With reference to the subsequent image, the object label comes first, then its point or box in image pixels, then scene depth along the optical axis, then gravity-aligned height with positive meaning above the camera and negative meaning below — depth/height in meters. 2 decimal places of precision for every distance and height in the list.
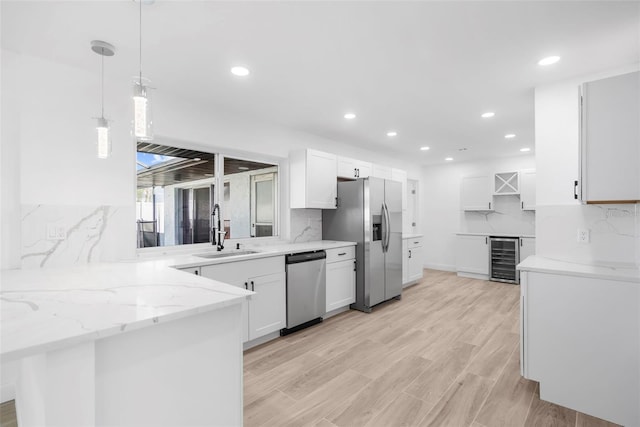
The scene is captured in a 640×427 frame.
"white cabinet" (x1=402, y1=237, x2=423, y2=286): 5.25 -0.86
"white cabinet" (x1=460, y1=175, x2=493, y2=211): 6.33 +0.39
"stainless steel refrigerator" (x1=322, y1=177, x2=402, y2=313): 4.09 -0.25
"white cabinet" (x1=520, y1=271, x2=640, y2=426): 1.88 -0.87
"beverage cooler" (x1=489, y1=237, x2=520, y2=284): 5.74 -0.89
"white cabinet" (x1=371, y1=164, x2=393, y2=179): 5.05 +0.71
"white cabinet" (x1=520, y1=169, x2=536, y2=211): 5.84 +0.42
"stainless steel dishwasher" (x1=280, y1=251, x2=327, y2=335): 3.36 -0.87
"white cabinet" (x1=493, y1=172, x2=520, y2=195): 6.09 +0.59
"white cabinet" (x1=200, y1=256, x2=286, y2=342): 2.81 -0.75
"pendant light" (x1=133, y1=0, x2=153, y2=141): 1.52 +0.52
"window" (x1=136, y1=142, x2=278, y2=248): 3.07 +0.22
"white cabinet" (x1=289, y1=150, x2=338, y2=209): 3.92 +0.46
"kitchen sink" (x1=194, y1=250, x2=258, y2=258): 3.16 -0.42
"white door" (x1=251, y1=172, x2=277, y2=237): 4.20 +0.15
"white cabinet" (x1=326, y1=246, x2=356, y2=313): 3.84 -0.85
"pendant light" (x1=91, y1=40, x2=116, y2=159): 1.92 +0.48
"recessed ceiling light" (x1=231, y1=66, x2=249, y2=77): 2.46 +1.17
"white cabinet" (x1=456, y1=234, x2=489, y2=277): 6.04 -0.86
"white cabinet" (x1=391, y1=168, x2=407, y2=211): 5.56 +0.69
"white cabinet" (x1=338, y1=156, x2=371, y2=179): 4.43 +0.68
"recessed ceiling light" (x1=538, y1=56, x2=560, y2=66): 2.30 +1.16
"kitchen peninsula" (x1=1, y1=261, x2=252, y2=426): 0.97 -0.51
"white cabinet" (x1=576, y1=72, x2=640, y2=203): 2.03 +0.49
